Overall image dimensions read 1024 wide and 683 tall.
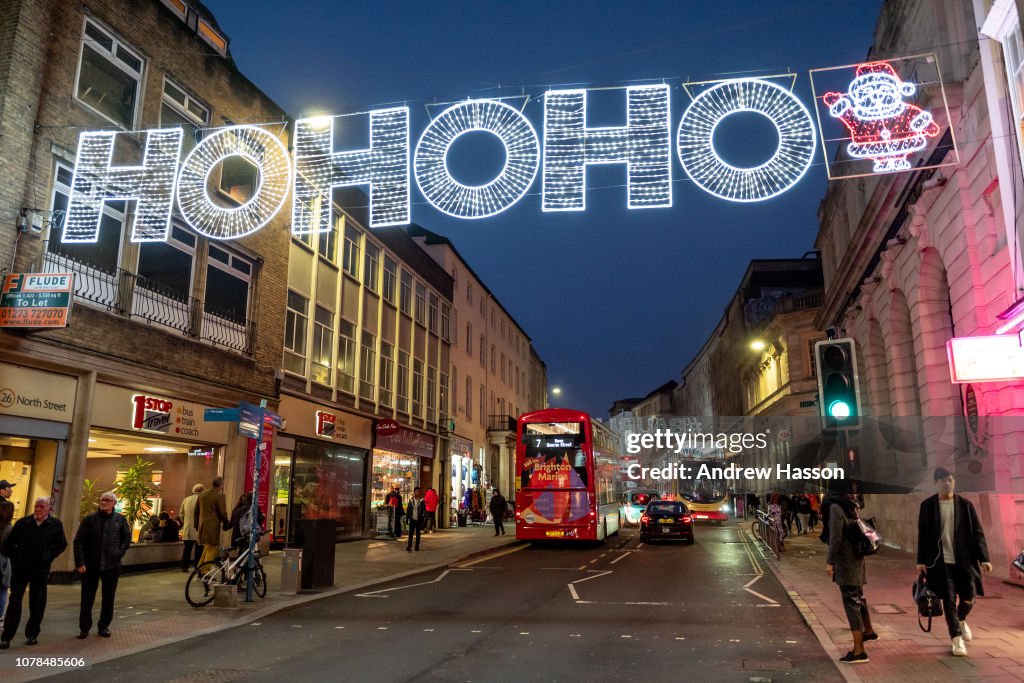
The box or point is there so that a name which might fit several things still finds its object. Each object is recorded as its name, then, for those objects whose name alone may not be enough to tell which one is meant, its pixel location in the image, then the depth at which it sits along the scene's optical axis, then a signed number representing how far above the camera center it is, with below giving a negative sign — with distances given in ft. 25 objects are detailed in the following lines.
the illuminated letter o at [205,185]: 41.70 +19.19
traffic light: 33.09 +4.87
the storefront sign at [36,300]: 42.06 +10.92
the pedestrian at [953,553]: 26.58 -2.08
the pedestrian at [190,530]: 53.98 -2.41
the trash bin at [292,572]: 43.52 -4.36
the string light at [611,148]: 32.76 +15.24
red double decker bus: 78.59 +1.79
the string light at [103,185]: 47.11 +20.24
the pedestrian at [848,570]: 25.57 -2.63
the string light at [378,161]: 35.40 +15.91
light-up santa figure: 35.83 +18.46
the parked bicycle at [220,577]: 39.24 -4.29
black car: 85.66 -3.14
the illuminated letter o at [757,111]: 30.94 +14.78
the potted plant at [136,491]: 53.98 +0.37
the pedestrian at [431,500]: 85.22 -0.50
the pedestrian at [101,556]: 29.84 -2.37
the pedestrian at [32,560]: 28.27 -2.39
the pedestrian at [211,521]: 44.91 -1.48
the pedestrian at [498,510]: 96.58 -1.85
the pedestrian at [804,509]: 103.76 -1.93
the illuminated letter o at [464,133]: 32.65 +14.86
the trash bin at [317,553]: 44.11 -3.34
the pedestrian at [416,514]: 74.74 -1.81
